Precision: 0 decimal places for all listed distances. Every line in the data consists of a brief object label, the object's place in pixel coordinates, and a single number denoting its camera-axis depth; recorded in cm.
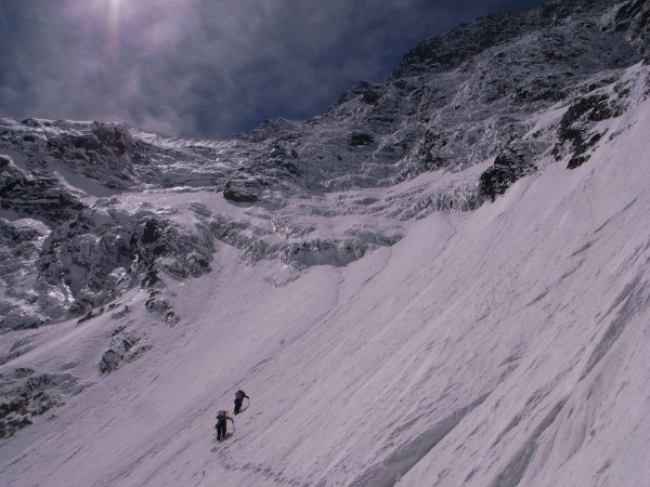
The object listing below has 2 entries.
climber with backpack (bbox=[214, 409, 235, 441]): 1894
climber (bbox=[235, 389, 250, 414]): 2131
